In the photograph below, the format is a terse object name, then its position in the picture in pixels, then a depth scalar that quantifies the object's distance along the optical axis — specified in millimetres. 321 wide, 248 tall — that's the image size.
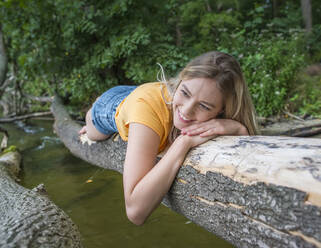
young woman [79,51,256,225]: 1637
